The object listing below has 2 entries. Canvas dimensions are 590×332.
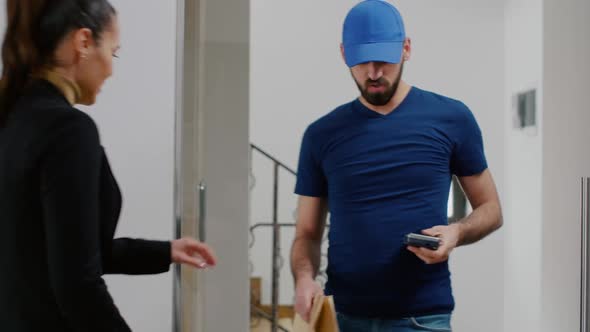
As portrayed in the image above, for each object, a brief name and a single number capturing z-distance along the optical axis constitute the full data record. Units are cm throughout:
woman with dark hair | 368
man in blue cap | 432
